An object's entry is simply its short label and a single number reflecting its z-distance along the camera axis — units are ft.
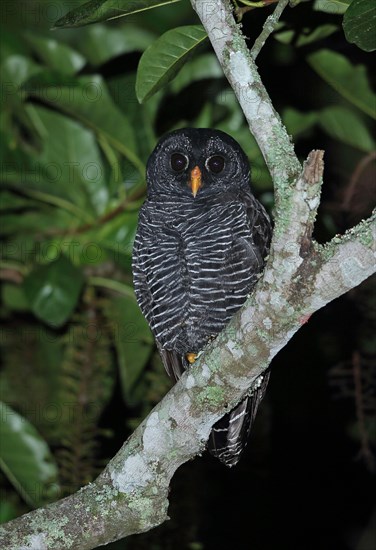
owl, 20.42
